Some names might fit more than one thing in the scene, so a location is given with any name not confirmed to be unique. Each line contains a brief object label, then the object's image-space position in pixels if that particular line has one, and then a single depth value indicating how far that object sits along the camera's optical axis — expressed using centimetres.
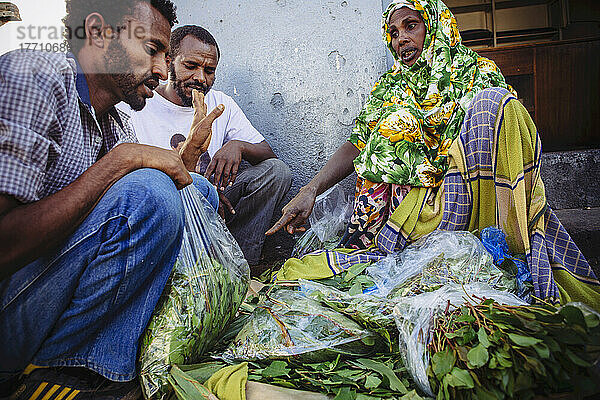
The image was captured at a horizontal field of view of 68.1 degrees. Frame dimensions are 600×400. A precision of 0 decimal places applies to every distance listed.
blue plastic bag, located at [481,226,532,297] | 170
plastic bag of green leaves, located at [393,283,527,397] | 130
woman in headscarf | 173
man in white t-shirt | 229
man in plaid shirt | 110
